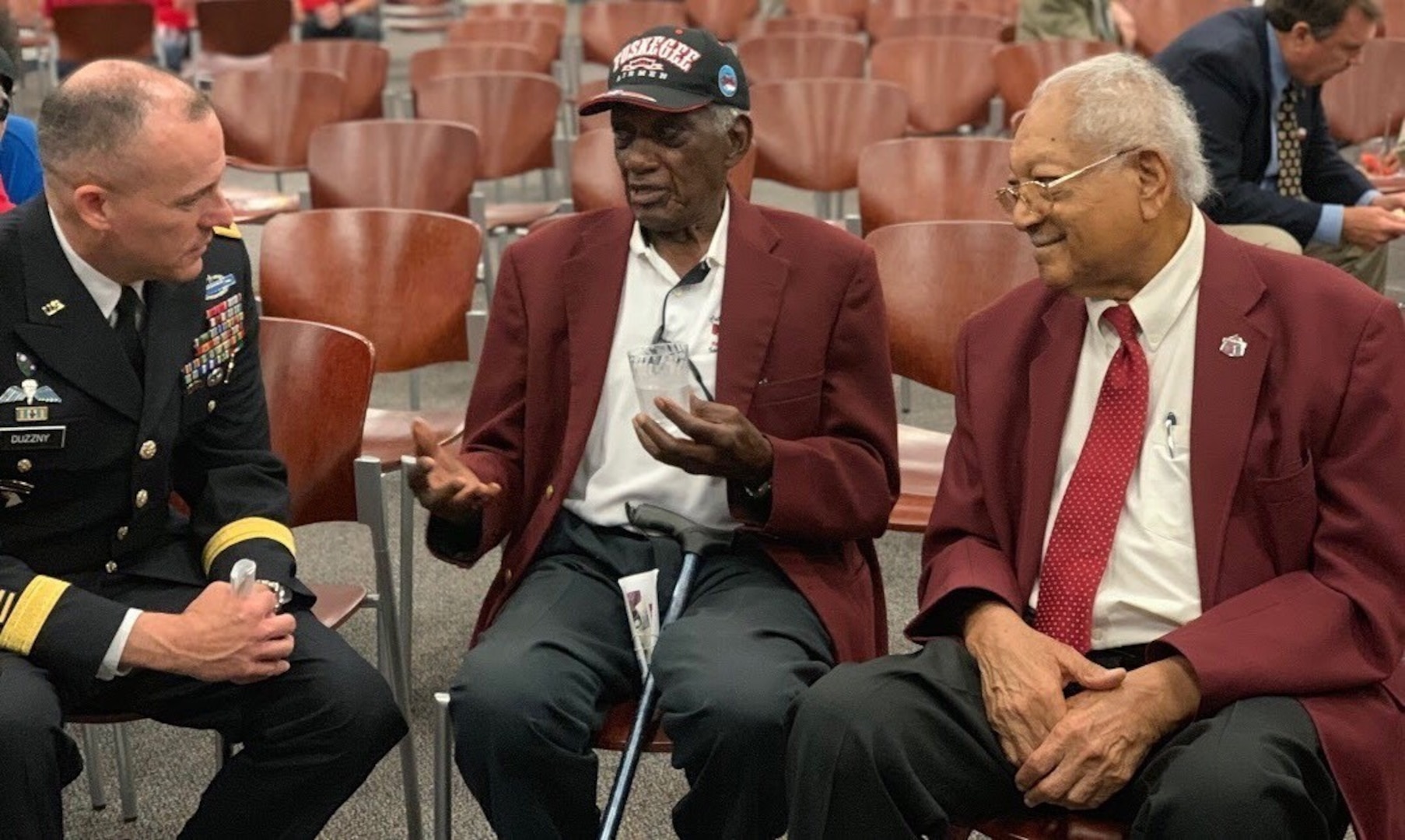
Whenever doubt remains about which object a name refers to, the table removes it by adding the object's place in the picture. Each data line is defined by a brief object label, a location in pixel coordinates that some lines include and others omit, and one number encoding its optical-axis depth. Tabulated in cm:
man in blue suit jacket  432
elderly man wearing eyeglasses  208
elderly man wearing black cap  242
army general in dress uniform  234
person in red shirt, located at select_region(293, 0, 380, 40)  949
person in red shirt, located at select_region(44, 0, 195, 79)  955
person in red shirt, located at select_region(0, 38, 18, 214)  319
